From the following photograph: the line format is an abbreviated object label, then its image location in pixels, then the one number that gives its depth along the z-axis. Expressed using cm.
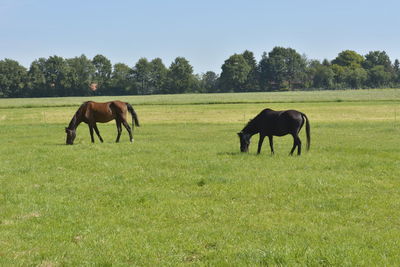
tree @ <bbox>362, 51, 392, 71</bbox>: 19325
